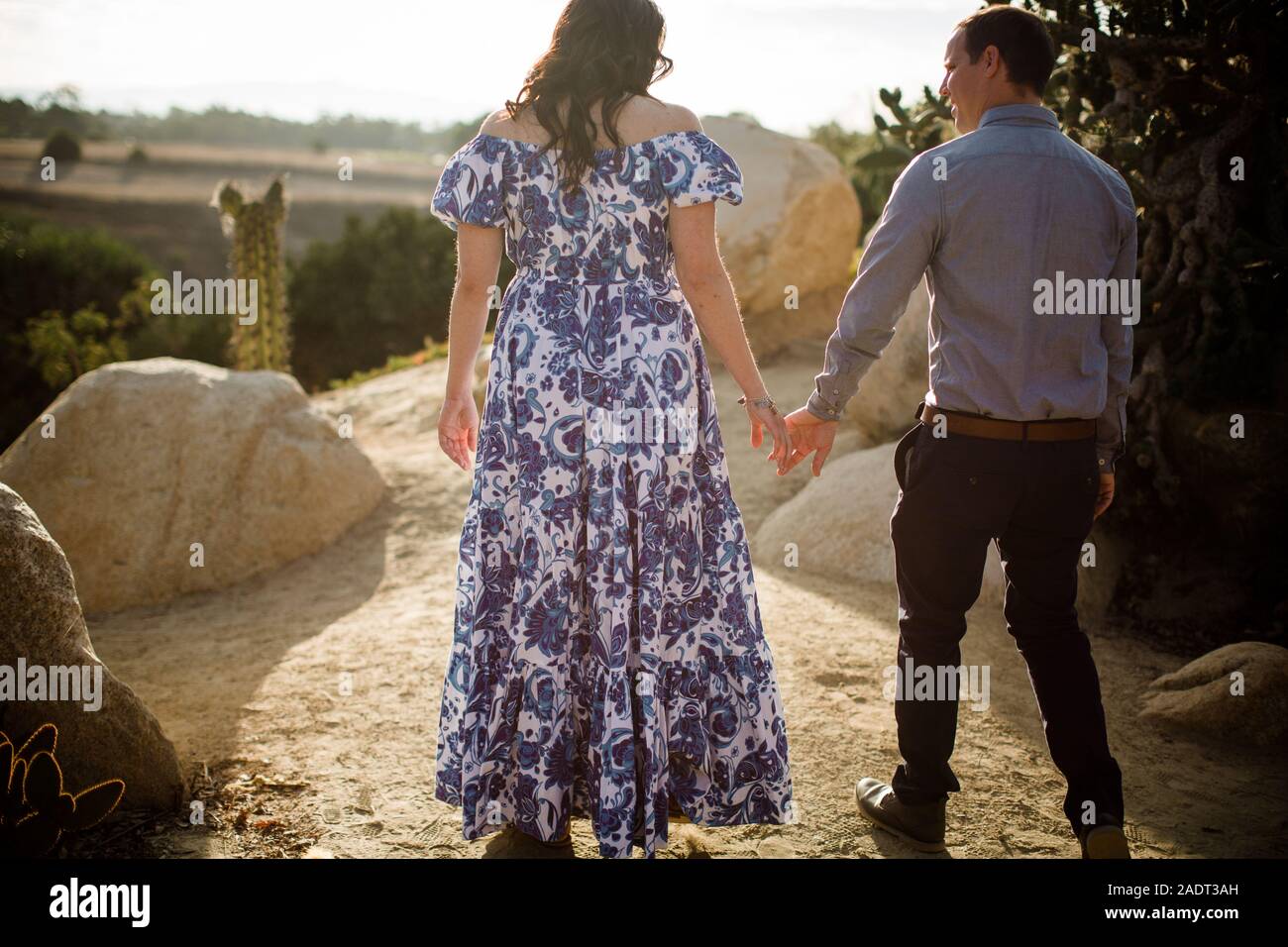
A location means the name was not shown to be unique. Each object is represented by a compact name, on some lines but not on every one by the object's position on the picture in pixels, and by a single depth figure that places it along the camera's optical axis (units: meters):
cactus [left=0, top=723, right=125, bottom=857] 2.52
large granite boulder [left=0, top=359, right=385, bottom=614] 5.53
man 2.46
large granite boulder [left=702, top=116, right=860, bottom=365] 8.68
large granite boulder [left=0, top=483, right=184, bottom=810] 2.80
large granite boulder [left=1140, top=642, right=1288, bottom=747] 3.64
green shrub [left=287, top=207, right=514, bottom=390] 18.23
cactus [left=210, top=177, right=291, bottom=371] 8.35
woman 2.51
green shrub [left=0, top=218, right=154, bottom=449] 14.98
